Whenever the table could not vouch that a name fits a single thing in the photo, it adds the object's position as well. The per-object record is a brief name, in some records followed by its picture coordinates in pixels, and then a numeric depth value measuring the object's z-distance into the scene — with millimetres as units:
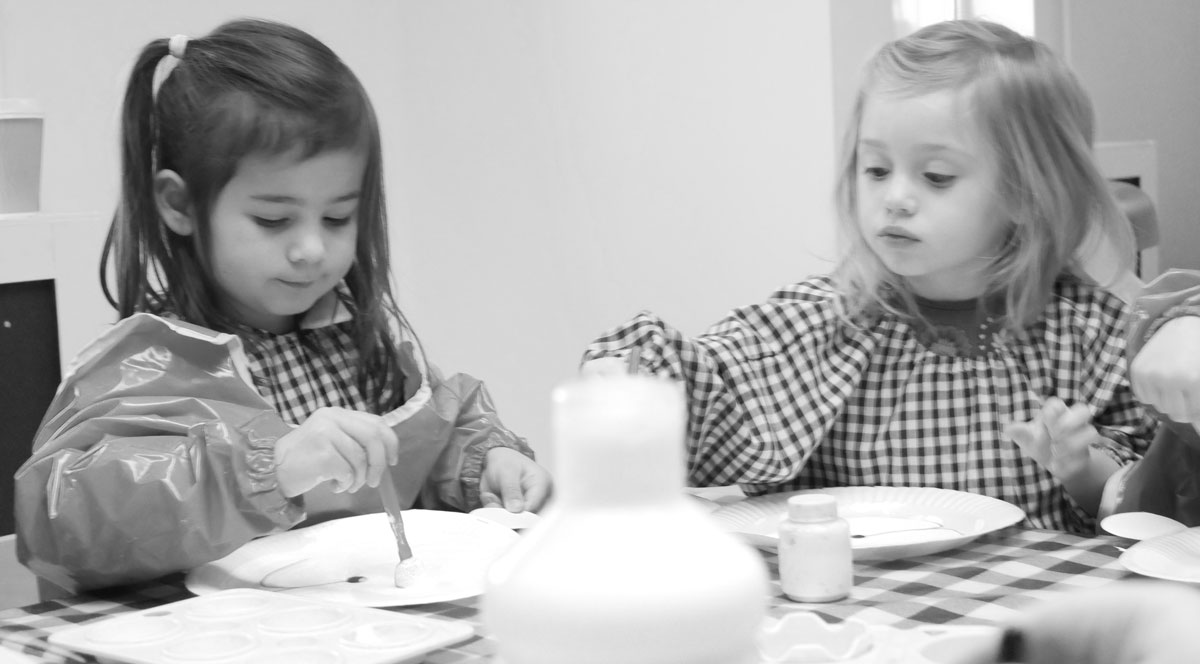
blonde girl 1690
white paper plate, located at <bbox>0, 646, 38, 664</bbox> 1331
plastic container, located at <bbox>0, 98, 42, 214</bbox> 2058
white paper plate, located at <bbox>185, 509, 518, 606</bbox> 1445
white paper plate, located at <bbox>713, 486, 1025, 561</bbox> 1466
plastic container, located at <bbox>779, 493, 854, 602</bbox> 1397
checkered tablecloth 1371
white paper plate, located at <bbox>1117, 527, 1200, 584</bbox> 1405
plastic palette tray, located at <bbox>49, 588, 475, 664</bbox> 1321
